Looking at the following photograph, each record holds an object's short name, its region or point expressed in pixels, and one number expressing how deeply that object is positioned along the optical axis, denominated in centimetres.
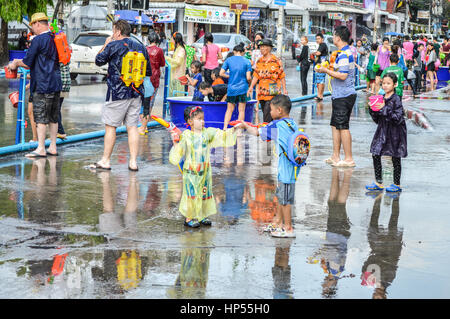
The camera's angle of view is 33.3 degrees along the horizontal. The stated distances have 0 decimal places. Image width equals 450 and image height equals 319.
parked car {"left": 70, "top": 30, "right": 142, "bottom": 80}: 2377
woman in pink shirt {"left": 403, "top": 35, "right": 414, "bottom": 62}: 2558
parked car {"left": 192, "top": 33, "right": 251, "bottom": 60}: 3346
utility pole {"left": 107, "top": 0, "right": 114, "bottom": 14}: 2667
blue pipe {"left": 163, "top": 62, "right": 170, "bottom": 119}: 1492
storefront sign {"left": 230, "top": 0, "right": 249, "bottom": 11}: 3928
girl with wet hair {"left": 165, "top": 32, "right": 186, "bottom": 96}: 1406
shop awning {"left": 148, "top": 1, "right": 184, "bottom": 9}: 4250
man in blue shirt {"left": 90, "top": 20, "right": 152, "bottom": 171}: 914
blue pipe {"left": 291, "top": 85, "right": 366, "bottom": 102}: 1980
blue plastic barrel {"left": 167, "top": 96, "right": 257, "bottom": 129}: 1276
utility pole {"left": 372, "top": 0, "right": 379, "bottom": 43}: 5246
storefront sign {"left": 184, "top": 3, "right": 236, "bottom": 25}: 4184
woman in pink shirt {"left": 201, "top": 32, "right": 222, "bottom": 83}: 1612
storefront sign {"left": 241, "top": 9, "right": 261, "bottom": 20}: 4458
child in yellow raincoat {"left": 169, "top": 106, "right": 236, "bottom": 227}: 670
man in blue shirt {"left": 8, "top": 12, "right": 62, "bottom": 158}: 957
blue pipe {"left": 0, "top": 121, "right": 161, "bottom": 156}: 1014
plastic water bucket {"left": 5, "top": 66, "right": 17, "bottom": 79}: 966
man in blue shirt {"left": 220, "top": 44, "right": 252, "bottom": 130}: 1237
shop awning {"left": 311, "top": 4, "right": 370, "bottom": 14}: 5856
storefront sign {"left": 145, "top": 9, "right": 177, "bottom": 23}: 4056
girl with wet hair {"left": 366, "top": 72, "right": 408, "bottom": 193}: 843
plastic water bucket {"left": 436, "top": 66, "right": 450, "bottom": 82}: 3259
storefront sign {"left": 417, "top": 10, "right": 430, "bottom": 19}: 9062
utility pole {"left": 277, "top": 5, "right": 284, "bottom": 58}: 2861
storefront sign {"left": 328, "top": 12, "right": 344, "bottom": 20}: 5947
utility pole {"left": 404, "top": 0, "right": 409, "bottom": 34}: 7914
